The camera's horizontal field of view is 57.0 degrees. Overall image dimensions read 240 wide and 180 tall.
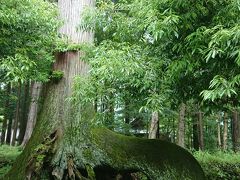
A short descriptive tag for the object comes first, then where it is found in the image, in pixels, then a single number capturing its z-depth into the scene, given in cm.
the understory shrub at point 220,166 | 629
